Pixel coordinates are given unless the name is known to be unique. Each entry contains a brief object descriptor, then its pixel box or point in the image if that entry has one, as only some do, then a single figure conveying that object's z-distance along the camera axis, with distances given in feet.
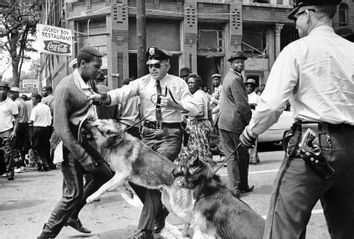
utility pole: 39.27
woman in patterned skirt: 29.35
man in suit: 22.03
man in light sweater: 14.37
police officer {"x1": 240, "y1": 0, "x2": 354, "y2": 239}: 8.56
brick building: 66.90
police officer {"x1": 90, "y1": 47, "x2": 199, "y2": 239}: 16.33
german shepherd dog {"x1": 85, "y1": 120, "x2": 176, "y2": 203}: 14.94
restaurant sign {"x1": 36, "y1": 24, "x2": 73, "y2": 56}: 54.39
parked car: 41.27
